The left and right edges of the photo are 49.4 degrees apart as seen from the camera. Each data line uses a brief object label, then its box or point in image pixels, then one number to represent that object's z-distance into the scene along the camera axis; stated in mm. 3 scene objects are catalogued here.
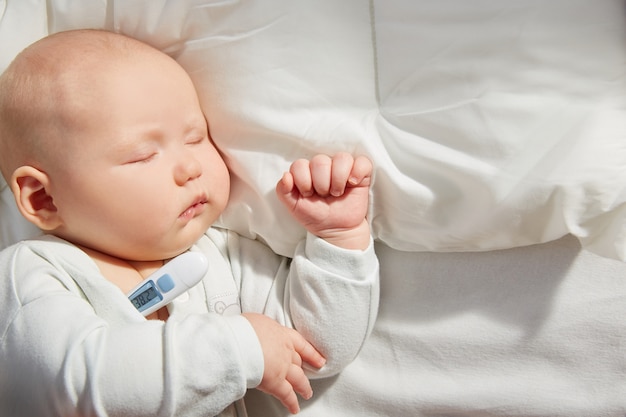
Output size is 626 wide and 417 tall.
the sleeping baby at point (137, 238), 887
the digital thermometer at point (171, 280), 963
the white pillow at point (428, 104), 897
